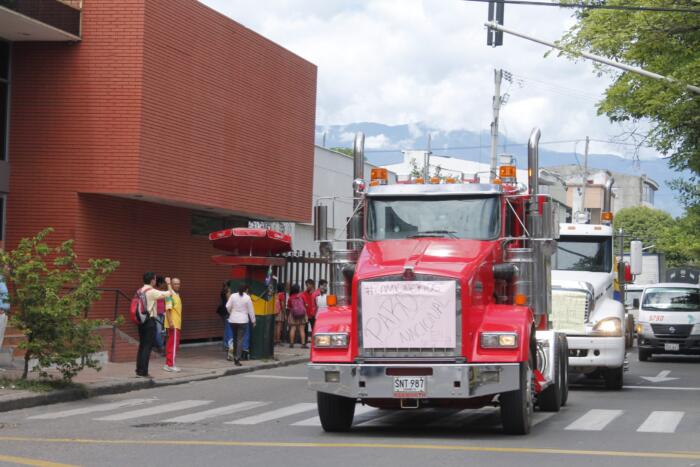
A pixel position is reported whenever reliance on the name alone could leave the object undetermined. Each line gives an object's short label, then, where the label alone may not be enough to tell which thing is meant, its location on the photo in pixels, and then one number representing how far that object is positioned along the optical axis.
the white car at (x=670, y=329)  33.00
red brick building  25.81
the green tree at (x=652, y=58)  27.42
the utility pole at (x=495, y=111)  41.59
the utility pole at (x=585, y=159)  63.03
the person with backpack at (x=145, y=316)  21.30
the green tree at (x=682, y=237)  39.44
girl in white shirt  26.34
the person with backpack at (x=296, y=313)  33.59
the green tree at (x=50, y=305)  18.48
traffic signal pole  23.43
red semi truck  13.18
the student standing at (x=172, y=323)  23.02
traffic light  20.95
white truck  20.72
